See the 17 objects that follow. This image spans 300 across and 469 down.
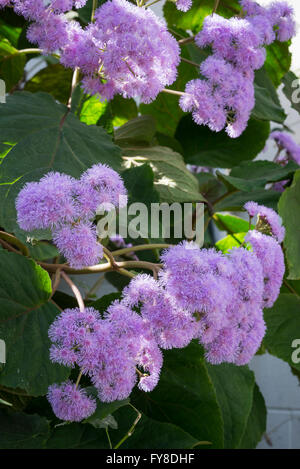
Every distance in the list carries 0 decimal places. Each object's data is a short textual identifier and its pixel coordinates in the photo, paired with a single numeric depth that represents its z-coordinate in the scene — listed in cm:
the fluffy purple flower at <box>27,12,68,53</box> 112
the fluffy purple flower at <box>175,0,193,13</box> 119
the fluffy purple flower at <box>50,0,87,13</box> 111
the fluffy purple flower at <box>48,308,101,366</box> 95
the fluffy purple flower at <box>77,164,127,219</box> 96
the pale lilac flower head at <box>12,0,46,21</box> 111
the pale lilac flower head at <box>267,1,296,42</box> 125
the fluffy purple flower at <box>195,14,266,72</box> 117
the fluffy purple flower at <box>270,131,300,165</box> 147
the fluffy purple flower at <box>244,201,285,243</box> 109
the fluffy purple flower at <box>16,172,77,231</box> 95
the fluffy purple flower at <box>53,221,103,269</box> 95
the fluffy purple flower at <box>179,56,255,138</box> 115
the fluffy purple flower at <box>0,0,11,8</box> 111
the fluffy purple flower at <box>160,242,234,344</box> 95
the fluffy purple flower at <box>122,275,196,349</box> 96
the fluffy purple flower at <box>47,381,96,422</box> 97
